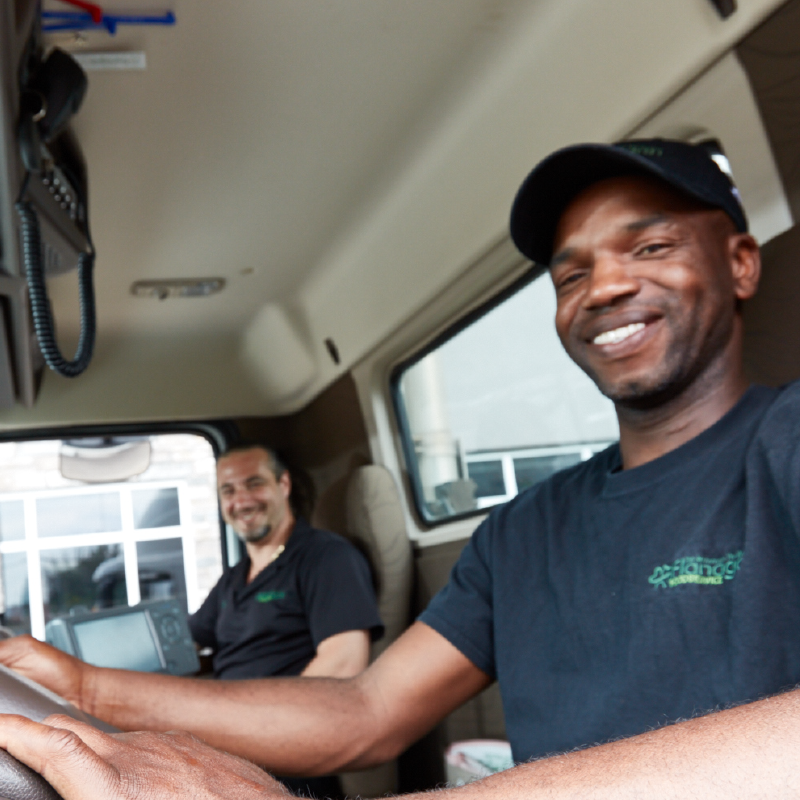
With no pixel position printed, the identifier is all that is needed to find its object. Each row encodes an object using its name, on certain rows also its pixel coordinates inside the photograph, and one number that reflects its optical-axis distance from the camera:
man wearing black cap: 1.05
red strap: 1.69
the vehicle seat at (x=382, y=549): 3.09
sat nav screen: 3.12
